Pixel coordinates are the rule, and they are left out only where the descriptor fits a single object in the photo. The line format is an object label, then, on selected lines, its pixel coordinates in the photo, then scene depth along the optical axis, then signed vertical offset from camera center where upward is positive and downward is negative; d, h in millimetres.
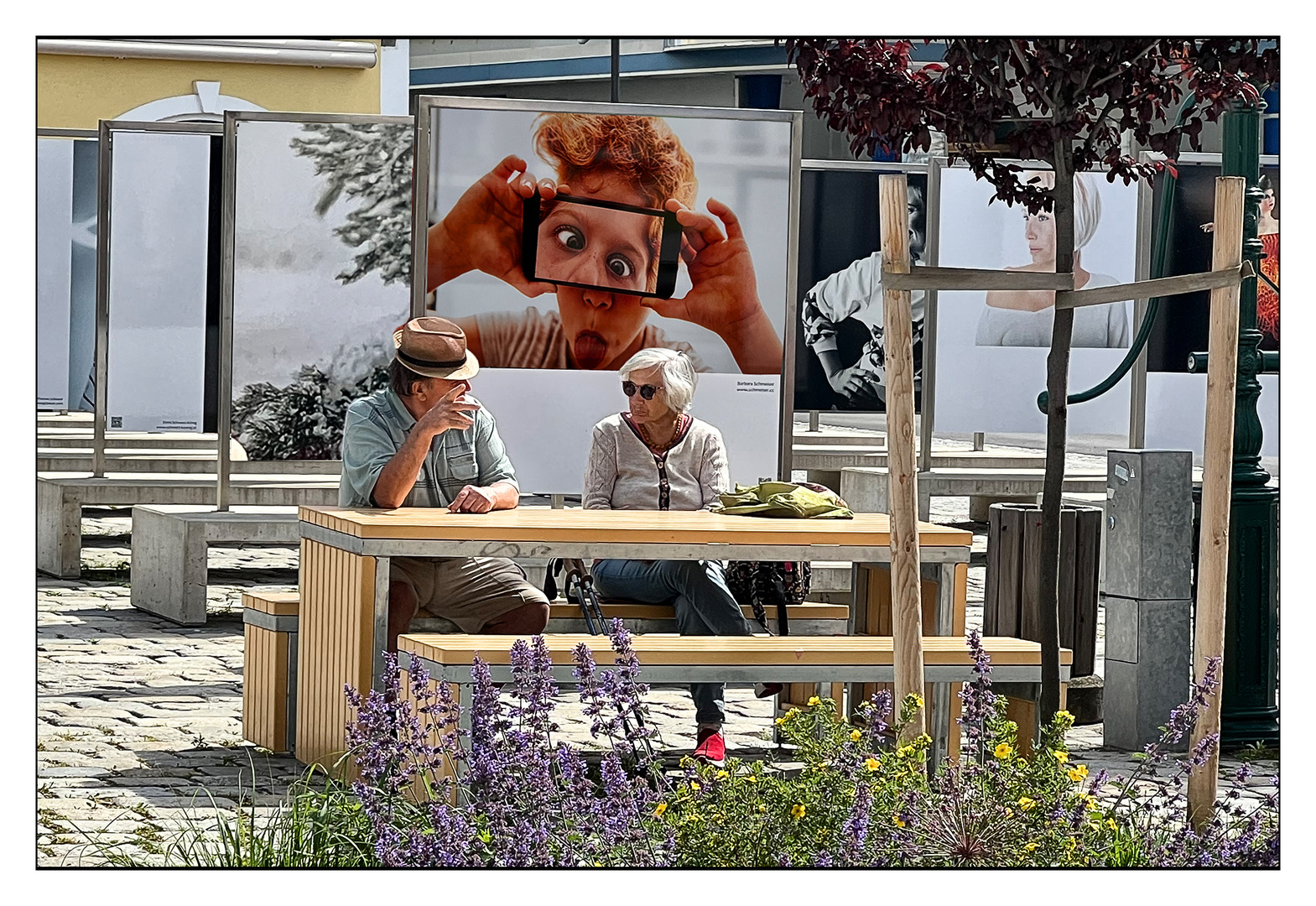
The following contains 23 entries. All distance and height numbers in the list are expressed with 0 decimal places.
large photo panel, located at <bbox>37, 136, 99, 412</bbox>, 24391 +290
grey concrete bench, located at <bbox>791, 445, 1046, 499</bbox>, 25828 -888
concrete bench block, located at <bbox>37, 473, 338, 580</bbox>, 19984 -968
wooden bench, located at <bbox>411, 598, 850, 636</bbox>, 12758 -967
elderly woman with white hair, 13086 -455
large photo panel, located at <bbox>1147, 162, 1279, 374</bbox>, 21141 +369
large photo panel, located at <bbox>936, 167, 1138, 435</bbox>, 21937 +47
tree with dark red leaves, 12047 +724
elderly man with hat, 11867 -478
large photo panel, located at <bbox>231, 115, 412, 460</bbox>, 18516 +192
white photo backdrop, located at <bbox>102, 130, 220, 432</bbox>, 21156 +195
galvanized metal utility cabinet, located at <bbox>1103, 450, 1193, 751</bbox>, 12766 -882
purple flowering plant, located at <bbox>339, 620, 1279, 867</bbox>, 7883 -990
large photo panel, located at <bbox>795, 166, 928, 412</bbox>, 23484 +161
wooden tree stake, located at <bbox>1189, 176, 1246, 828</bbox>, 9062 -330
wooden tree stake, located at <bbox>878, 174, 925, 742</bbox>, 8609 -296
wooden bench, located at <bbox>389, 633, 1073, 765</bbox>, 10055 -899
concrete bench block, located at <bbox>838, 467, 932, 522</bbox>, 23984 -1018
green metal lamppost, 12469 -725
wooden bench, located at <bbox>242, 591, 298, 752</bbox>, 12266 -1136
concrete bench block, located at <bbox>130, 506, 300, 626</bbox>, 18281 -1104
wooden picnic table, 11039 -664
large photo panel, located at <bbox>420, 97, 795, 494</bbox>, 15625 +254
